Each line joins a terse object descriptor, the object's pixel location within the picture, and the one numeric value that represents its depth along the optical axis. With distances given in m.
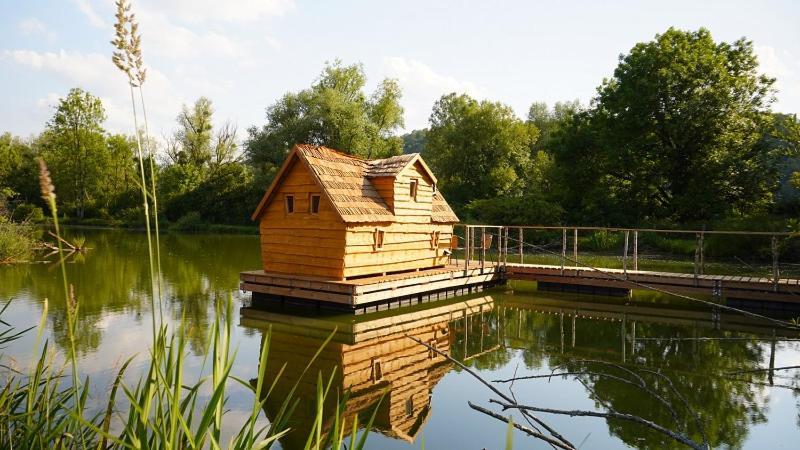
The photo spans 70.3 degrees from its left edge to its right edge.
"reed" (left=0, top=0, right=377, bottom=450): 1.75
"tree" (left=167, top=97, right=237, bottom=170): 53.16
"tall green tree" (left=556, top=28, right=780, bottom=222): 26.53
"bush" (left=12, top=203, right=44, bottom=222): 38.54
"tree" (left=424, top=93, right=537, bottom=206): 41.81
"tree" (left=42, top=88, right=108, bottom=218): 50.62
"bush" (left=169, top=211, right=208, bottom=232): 45.34
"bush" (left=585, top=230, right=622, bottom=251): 27.86
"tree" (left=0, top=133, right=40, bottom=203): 51.78
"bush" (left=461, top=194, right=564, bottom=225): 29.95
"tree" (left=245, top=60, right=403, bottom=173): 43.81
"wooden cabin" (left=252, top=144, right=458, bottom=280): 14.29
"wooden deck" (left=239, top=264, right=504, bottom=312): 13.63
